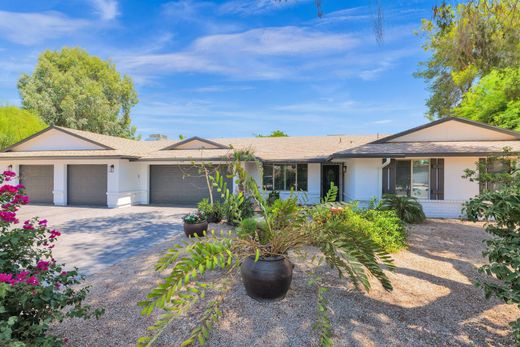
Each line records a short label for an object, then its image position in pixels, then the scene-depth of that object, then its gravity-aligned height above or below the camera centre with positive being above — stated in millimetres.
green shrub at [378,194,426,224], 9664 -1302
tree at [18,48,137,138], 26297 +8199
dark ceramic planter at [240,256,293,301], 3875 -1536
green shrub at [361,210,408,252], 6617 -1515
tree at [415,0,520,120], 6430 +3678
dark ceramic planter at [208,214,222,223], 10071 -1803
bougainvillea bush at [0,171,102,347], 2291 -1045
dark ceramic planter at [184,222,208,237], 7871 -1683
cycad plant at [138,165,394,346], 2729 -1004
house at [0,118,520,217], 11664 +242
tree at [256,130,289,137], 32922 +4633
